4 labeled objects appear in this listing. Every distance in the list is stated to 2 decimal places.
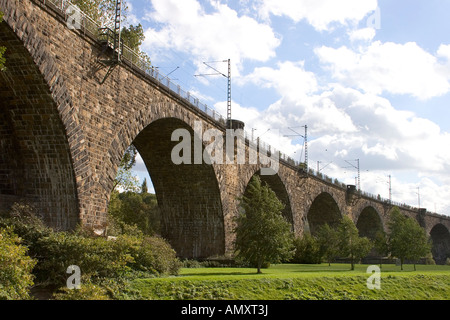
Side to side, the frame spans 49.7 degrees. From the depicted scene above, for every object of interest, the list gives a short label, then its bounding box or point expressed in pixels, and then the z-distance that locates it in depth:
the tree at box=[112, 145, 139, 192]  36.28
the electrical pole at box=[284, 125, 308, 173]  48.43
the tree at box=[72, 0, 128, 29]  33.58
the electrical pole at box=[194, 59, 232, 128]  33.69
